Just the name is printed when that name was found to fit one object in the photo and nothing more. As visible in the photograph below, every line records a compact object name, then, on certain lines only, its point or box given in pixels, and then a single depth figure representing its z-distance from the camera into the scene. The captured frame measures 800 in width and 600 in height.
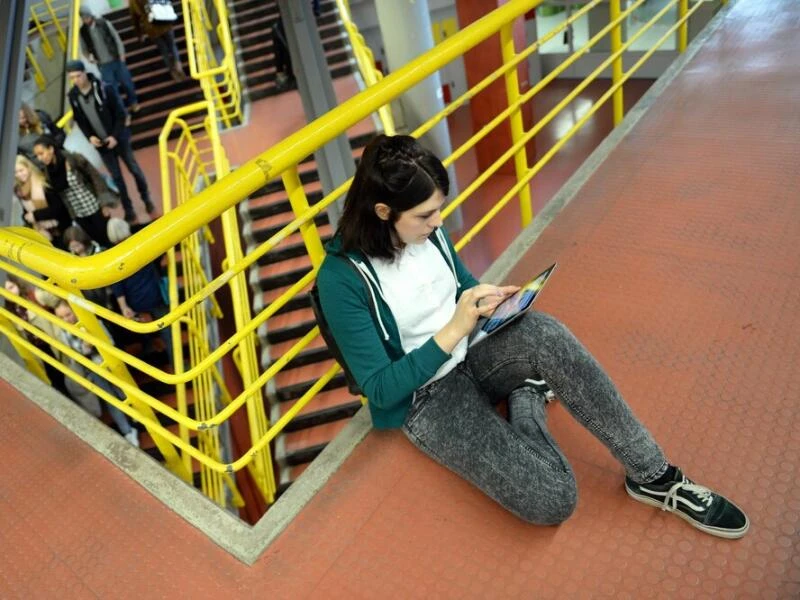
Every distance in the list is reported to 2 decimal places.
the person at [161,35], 8.09
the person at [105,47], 6.94
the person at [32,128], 4.35
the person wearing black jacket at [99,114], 5.22
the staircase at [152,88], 8.78
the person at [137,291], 4.43
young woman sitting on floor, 1.54
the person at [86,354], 3.70
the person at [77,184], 4.26
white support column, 6.89
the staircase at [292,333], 5.58
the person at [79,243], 3.99
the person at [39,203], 4.22
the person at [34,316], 3.56
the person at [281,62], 7.67
